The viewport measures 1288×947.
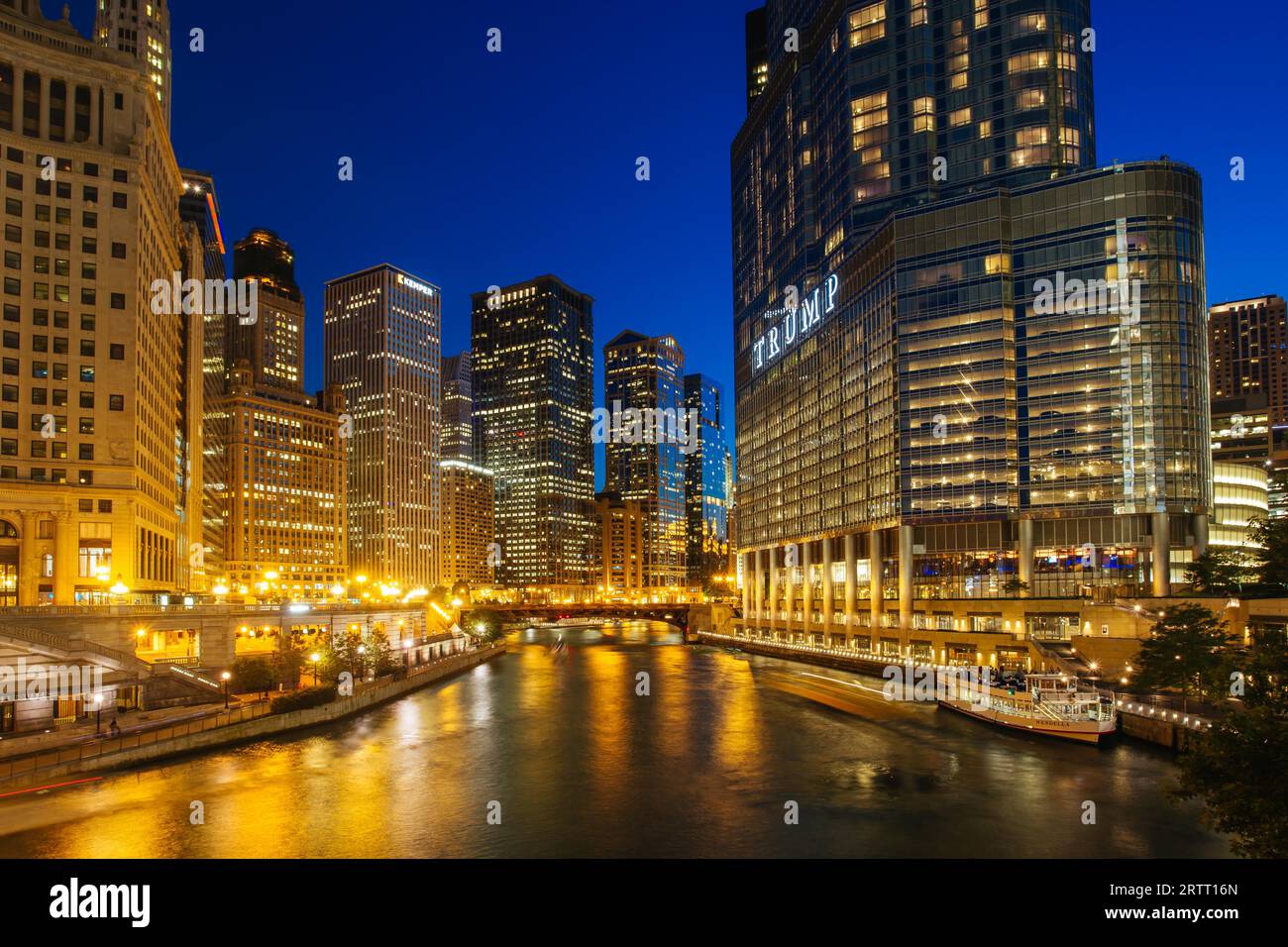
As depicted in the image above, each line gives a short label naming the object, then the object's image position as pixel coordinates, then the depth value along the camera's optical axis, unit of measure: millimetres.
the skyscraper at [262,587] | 166100
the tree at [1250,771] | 25969
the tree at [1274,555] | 70625
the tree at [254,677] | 74438
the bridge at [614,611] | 196875
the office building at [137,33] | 173125
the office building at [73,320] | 80188
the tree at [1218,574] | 85812
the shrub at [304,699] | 67250
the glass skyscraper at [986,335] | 111125
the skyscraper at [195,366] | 131000
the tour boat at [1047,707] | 60719
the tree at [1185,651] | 62781
